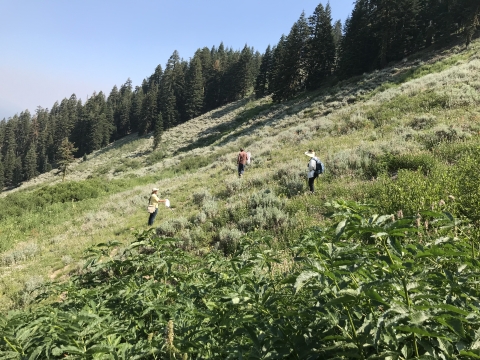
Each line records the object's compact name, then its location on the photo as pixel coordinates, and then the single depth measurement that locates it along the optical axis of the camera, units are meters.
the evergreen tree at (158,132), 54.81
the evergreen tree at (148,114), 79.38
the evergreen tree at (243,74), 75.69
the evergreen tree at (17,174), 85.56
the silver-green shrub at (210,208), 10.13
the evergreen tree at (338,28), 86.88
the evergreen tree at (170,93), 73.00
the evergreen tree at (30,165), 83.19
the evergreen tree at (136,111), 90.70
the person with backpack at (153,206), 11.16
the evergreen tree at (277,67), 52.22
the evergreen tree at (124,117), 95.44
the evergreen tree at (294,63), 50.50
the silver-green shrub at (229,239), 7.45
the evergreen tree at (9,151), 85.19
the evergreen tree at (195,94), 76.25
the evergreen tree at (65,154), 48.51
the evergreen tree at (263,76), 68.62
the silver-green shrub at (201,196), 12.63
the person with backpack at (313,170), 9.34
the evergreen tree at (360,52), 43.78
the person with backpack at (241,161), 14.27
